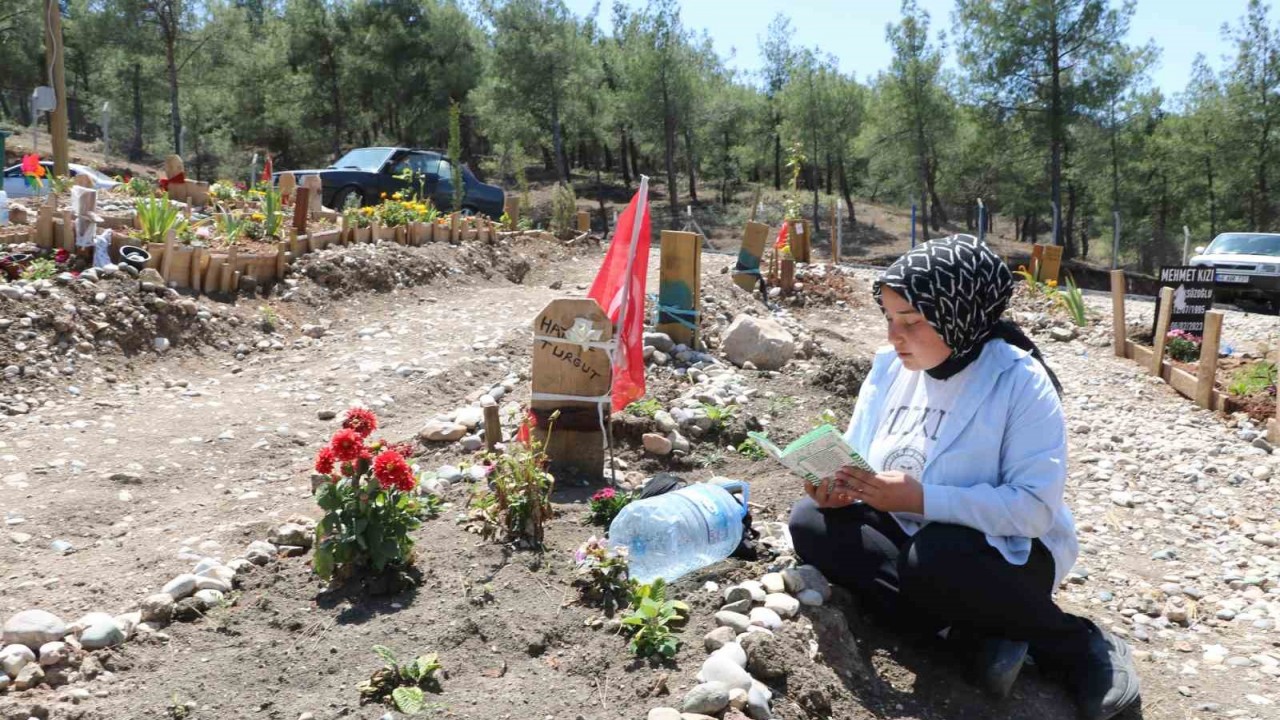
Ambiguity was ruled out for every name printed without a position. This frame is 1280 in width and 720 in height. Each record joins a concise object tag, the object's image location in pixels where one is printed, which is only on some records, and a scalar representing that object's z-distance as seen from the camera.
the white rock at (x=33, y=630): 2.81
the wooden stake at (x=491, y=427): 4.21
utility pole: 11.79
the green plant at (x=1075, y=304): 10.84
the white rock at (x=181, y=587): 3.11
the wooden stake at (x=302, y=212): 9.57
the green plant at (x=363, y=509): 3.09
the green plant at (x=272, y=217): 9.35
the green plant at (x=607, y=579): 3.06
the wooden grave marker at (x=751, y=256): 10.15
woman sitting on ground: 2.62
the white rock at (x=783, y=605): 2.92
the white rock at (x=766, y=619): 2.82
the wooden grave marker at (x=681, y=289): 6.54
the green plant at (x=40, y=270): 6.84
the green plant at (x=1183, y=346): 8.80
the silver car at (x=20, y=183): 13.56
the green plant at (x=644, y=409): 4.92
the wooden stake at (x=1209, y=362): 7.16
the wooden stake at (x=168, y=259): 7.53
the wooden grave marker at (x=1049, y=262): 13.02
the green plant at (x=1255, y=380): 7.57
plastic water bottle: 3.29
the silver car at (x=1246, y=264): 15.04
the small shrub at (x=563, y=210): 14.97
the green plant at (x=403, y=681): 2.56
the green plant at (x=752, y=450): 4.86
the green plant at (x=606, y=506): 3.69
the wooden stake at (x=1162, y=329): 8.53
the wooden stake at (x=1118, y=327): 9.49
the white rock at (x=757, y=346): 6.46
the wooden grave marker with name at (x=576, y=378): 4.29
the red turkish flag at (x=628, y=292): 4.48
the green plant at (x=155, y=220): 7.88
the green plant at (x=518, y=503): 3.46
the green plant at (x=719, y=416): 5.09
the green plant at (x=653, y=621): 2.75
